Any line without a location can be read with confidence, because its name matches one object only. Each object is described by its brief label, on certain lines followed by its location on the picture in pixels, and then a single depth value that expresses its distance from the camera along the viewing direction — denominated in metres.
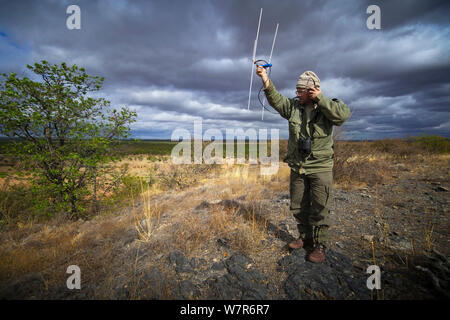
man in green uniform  2.23
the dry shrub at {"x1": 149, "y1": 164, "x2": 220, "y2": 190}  8.02
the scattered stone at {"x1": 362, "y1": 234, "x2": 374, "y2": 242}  2.69
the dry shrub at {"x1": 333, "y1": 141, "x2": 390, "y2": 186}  6.23
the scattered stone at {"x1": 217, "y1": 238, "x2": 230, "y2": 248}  2.72
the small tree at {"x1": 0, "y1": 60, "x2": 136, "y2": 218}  3.30
